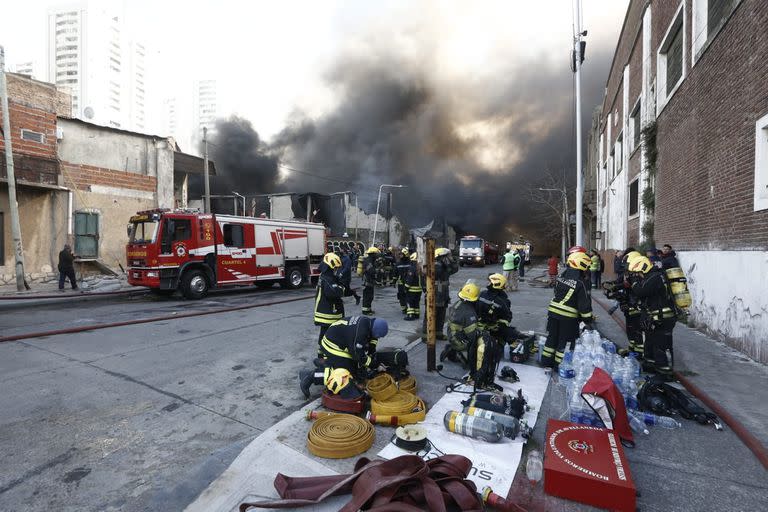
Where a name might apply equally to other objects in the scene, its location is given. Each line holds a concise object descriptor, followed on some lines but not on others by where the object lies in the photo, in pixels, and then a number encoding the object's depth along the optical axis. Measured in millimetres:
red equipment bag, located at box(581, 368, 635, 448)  3119
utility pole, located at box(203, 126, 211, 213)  17297
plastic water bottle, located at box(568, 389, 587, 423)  3459
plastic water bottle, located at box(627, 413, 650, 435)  3356
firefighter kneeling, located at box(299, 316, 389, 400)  3703
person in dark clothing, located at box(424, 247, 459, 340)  6655
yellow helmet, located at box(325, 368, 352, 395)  3666
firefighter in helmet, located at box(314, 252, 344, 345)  4957
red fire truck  10281
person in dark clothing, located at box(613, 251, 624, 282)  10045
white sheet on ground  2660
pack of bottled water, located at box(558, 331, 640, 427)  3512
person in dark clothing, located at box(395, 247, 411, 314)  8516
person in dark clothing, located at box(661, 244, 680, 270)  8039
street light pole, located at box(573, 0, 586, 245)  13102
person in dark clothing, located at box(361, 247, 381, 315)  8398
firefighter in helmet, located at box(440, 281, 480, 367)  4707
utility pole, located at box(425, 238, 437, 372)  4773
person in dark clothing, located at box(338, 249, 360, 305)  5391
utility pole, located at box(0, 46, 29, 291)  11227
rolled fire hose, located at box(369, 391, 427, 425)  3373
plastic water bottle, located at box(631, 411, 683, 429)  3455
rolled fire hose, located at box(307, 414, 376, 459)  2859
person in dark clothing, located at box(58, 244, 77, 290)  11789
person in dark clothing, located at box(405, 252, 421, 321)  7980
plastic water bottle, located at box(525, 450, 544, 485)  2660
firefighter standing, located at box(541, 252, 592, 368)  4812
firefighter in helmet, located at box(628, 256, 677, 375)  4621
